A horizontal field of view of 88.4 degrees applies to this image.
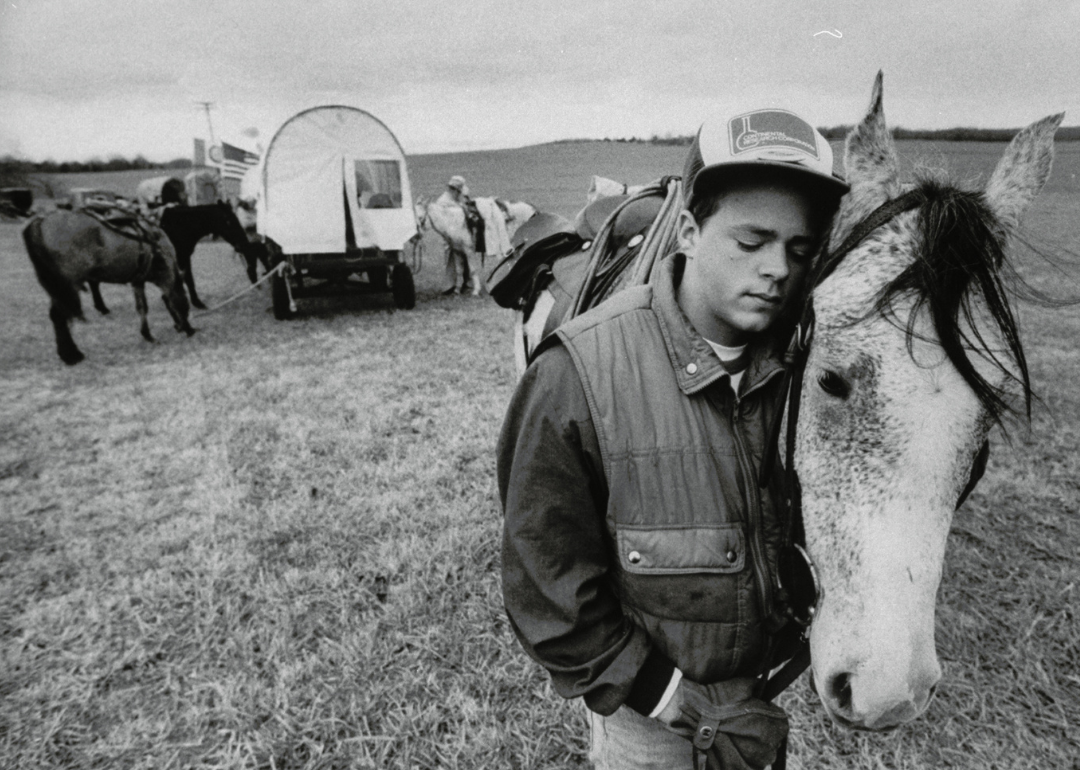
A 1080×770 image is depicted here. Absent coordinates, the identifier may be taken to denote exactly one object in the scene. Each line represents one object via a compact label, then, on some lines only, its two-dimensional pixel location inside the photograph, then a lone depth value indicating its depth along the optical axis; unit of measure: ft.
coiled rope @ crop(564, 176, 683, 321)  5.76
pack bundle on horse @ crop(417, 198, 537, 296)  38.42
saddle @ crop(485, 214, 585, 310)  9.76
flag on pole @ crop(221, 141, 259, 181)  70.03
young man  3.51
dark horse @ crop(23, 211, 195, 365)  23.17
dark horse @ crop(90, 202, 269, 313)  34.14
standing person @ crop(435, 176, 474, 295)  38.83
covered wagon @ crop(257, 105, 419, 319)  29.27
